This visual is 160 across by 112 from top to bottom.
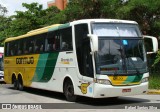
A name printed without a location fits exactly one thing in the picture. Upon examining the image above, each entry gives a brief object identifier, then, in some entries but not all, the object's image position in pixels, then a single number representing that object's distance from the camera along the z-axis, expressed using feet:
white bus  44.93
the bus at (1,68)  102.47
